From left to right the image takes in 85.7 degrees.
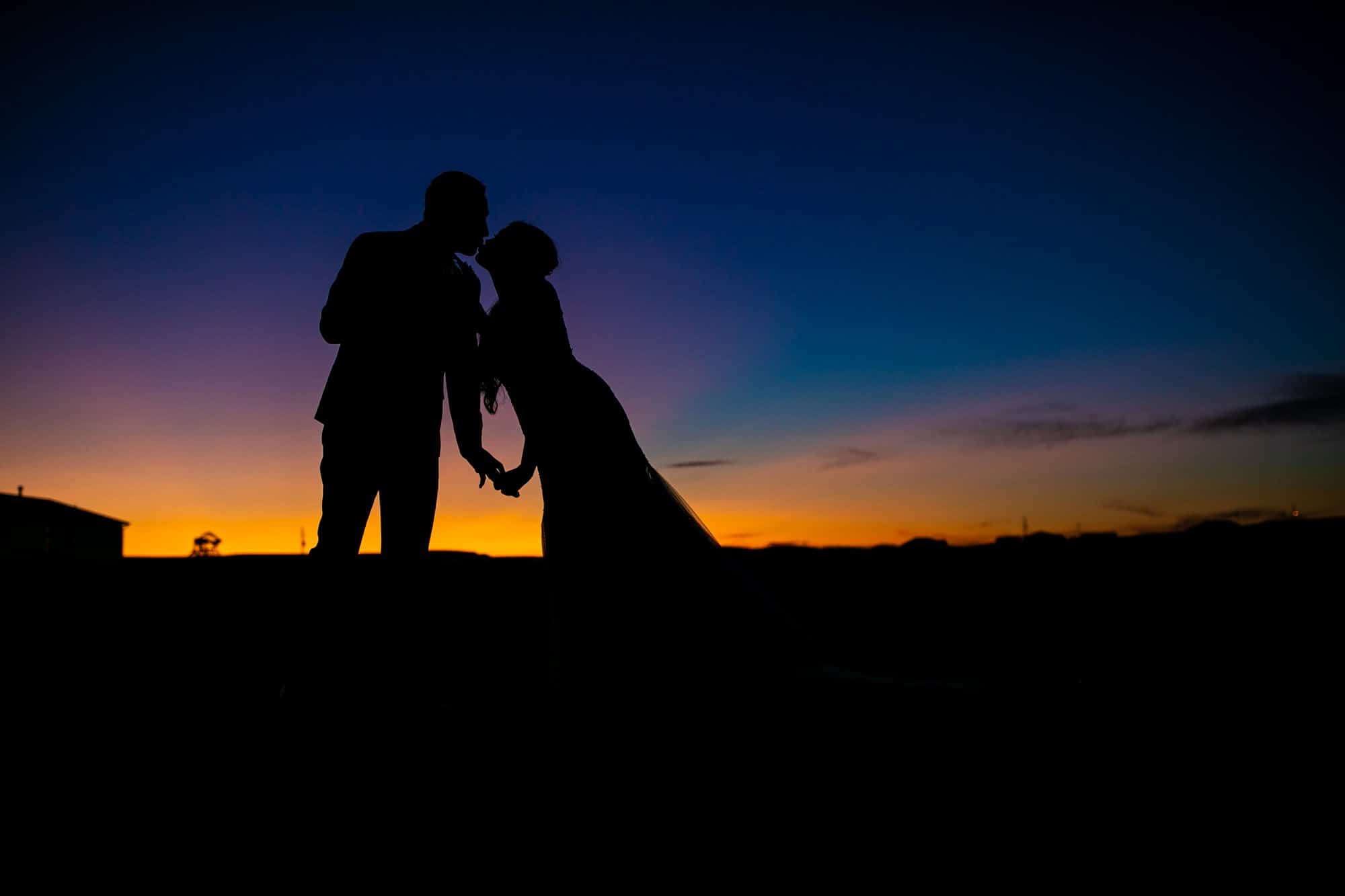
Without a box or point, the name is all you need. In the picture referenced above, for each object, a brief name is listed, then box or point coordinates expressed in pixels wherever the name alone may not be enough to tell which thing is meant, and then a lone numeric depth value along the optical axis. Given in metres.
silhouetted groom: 3.36
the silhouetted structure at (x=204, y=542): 43.56
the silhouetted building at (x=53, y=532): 38.97
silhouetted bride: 3.46
